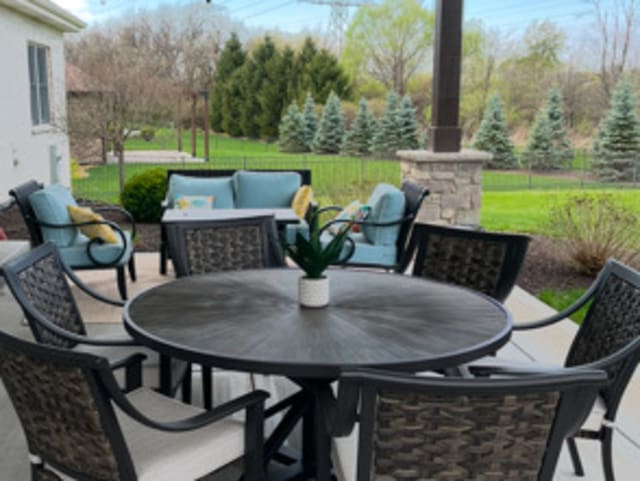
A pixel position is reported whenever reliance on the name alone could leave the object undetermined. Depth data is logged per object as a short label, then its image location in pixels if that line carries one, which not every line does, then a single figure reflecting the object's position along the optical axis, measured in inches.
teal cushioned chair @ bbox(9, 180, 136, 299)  203.0
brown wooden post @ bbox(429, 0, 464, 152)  290.4
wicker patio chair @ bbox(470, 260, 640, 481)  89.9
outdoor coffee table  230.5
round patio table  80.5
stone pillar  292.5
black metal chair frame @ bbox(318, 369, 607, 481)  59.4
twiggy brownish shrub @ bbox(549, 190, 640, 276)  237.9
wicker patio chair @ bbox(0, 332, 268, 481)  69.3
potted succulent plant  98.7
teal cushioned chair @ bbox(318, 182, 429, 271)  214.7
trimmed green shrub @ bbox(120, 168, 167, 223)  339.9
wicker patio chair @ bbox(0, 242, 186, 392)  96.0
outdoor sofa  265.7
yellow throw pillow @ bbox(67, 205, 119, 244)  208.5
